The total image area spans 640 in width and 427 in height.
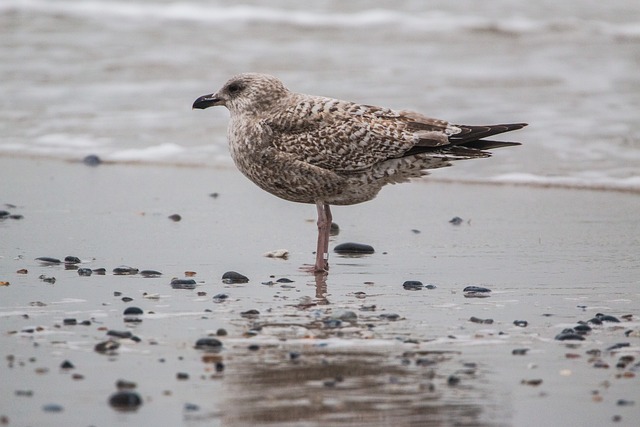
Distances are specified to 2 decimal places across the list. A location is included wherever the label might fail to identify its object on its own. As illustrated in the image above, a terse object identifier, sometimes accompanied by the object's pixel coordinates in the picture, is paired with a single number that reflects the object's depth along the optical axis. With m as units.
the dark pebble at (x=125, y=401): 9.48
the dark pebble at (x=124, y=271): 14.73
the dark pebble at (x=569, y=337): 11.66
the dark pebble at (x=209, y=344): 11.28
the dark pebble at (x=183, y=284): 14.09
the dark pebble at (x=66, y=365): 10.48
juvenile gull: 15.62
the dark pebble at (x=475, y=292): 13.86
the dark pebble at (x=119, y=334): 11.52
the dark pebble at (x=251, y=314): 12.60
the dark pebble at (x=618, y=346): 11.28
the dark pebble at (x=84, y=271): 14.59
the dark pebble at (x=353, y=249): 16.47
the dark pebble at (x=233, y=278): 14.44
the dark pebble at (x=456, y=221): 18.31
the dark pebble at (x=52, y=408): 9.34
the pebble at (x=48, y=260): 15.23
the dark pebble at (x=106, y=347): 11.09
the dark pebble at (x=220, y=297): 13.37
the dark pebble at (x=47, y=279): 14.12
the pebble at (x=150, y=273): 14.66
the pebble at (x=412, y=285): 14.19
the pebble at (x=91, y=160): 22.78
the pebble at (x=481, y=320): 12.44
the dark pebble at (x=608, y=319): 12.39
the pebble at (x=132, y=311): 12.52
